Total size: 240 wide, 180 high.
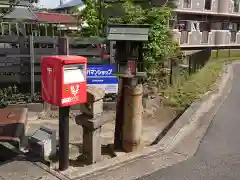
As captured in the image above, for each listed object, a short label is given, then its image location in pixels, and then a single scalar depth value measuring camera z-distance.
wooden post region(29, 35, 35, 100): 7.90
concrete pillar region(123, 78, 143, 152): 5.12
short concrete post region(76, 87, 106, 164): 4.59
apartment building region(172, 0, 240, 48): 28.62
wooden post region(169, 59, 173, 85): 10.80
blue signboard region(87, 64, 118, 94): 8.05
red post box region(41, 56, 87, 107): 3.97
